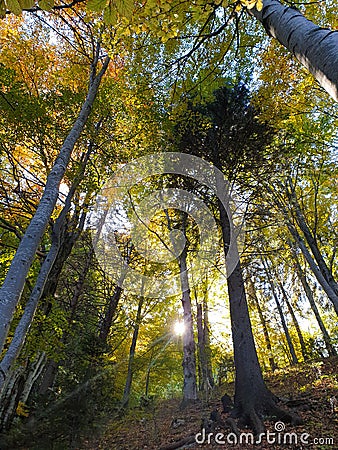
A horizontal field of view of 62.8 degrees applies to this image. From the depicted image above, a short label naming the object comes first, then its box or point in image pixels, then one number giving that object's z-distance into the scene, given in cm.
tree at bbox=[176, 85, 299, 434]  603
